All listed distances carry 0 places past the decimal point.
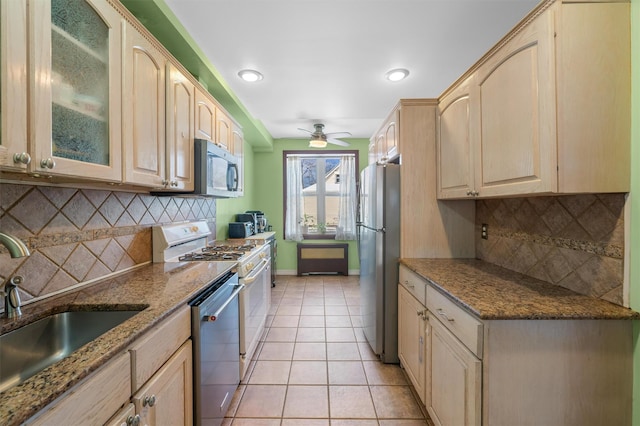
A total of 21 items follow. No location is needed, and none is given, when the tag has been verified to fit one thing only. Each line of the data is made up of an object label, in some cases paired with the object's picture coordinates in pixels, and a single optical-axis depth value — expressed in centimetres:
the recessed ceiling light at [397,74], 241
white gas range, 197
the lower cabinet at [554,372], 107
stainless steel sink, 90
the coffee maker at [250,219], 376
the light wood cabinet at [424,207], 211
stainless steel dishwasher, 128
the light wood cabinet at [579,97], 108
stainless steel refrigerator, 213
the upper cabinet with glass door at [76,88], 88
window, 495
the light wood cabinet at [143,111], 128
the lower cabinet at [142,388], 67
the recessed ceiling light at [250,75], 243
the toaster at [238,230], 341
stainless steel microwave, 194
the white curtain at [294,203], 497
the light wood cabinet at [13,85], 78
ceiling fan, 396
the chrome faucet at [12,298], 98
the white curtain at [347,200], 493
